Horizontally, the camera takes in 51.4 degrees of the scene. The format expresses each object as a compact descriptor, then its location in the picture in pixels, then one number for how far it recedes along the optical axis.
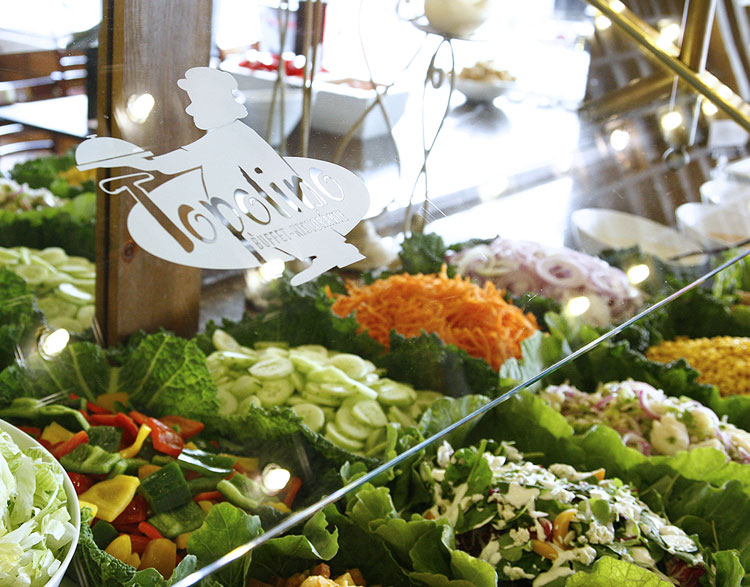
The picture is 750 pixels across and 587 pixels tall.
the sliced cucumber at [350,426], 1.08
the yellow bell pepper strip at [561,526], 1.04
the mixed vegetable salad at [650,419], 1.41
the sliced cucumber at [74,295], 1.14
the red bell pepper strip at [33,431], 0.97
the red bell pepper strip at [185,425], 1.03
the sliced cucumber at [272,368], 1.07
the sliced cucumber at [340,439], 1.04
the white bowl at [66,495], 0.68
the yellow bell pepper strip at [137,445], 0.96
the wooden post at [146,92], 0.90
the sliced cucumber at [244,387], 1.05
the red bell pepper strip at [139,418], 1.01
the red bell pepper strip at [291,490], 0.83
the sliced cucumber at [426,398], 1.07
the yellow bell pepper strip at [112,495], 0.89
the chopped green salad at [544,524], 1.03
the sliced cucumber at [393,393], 1.11
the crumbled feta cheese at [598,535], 1.04
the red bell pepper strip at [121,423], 1.00
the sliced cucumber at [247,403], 1.02
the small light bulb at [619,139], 1.65
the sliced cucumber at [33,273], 1.14
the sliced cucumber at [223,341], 1.09
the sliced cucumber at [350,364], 1.16
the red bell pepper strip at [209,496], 0.92
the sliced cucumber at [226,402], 1.04
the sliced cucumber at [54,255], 1.23
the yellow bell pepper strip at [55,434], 0.95
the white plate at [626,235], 1.43
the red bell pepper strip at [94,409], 1.03
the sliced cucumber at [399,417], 1.10
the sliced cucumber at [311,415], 1.04
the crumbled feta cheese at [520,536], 1.04
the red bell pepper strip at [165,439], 0.99
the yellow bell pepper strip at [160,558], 0.87
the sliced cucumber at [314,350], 1.15
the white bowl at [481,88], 1.31
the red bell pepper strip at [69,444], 0.93
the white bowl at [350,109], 1.06
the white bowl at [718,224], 1.69
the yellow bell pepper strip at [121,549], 0.85
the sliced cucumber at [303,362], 1.11
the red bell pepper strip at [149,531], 0.90
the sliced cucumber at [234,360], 1.07
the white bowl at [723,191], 1.75
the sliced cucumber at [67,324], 1.08
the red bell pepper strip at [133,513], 0.90
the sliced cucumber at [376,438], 1.09
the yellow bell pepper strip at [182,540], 0.89
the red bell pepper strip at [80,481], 0.91
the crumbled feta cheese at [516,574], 1.02
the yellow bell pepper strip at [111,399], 1.05
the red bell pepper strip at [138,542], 0.88
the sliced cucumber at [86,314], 1.13
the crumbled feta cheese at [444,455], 1.16
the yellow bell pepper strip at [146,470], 0.96
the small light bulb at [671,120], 1.74
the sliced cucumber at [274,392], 1.05
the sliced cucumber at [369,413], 1.11
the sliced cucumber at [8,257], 1.16
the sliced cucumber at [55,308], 1.10
